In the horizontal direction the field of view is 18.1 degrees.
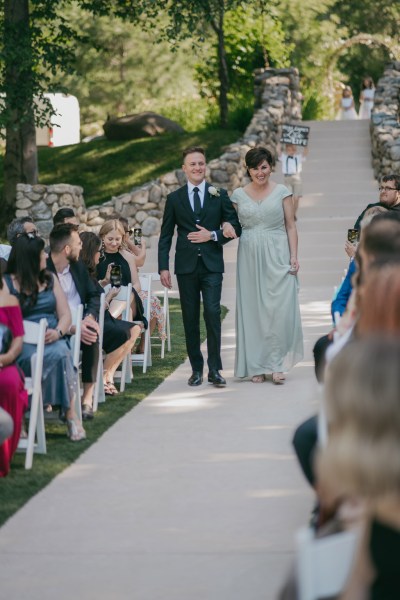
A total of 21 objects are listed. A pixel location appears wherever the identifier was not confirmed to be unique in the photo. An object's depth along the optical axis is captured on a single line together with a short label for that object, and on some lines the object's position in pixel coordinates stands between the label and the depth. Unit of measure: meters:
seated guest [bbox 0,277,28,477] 7.48
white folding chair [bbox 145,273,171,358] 12.75
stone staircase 20.62
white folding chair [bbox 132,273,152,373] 11.60
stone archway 34.78
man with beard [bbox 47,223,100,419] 9.29
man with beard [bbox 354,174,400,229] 11.07
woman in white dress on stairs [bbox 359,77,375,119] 32.94
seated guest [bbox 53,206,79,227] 11.66
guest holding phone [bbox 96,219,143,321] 11.32
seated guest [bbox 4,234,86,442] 8.32
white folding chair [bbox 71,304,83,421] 8.77
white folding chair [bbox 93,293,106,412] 9.61
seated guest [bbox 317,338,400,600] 3.06
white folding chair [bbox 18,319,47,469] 7.71
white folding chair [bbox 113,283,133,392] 10.70
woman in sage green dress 10.59
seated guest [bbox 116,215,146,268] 12.27
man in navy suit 10.47
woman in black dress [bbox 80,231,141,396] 10.19
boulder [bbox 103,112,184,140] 29.06
